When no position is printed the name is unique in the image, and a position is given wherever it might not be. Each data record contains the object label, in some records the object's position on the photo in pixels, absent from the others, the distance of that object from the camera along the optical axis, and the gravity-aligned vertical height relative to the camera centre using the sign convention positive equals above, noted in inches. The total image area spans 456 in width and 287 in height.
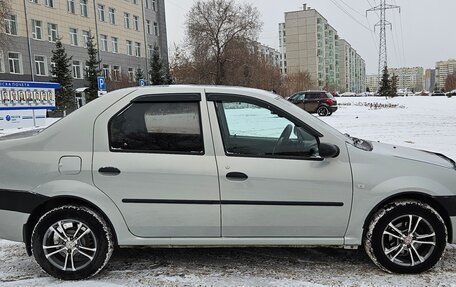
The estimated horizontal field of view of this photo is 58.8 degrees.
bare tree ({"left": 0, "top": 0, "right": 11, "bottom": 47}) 815.5 +210.4
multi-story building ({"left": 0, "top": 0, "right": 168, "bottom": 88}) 1491.1 +327.4
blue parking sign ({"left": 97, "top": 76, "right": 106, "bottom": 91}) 806.5 +45.3
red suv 1018.1 -16.8
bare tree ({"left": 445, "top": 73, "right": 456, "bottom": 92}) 3575.3 +54.5
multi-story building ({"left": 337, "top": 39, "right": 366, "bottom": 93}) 5890.8 +401.5
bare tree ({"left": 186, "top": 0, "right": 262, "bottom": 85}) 1715.1 +299.1
